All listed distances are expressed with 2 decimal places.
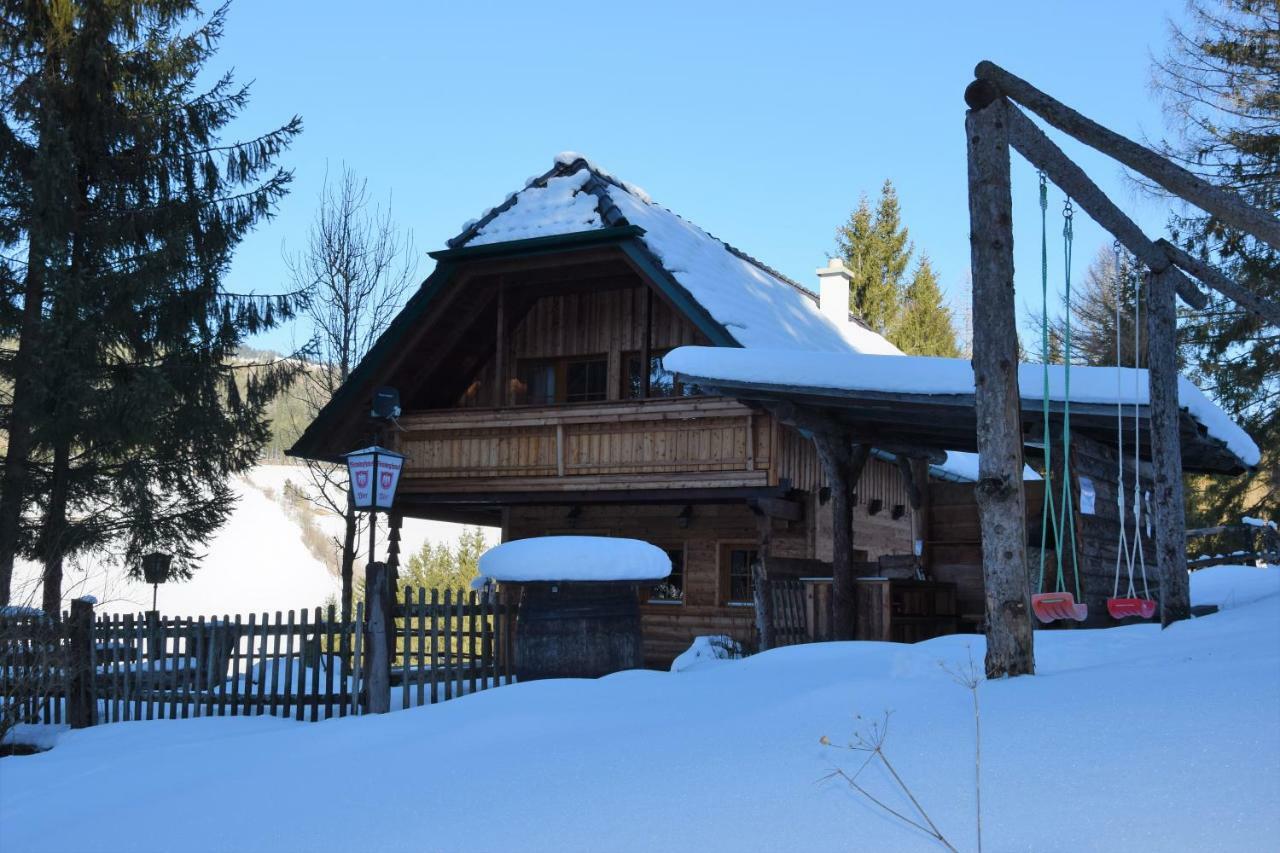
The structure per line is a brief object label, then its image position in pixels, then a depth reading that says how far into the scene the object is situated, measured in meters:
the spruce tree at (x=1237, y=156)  20.20
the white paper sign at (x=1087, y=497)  10.63
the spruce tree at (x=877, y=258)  40.19
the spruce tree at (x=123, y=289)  15.39
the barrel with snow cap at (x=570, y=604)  10.75
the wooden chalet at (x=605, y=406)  15.36
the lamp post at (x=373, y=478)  11.23
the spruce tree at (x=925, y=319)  40.72
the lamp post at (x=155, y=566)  16.33
